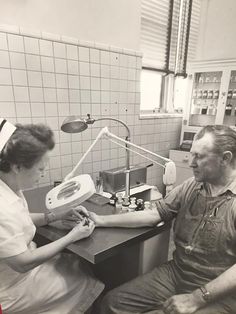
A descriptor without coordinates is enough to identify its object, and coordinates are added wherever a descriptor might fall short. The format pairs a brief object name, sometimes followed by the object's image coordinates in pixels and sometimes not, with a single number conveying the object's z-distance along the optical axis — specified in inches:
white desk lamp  43.7
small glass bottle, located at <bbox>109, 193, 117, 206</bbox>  60.9
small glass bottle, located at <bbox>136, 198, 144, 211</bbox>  57.5
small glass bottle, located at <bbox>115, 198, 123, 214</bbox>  56.9
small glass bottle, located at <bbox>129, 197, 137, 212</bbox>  57.1
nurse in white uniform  34.3
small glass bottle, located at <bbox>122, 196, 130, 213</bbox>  57.2
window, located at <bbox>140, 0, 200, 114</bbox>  109.3
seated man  40.6
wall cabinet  114.3
